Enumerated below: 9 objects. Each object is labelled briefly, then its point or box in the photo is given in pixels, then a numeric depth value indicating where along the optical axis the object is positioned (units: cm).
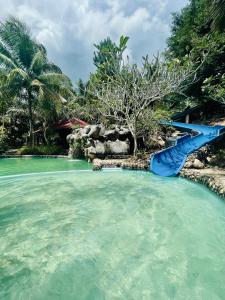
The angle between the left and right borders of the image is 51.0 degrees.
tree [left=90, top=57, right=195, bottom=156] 1236
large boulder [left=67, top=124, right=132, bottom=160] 1338
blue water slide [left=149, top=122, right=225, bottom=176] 1017
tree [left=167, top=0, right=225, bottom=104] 1816
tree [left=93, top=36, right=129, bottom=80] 1282
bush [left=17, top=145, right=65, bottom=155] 1669
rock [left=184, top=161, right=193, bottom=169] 1022
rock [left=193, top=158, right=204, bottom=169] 1019
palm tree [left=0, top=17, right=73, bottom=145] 1677
